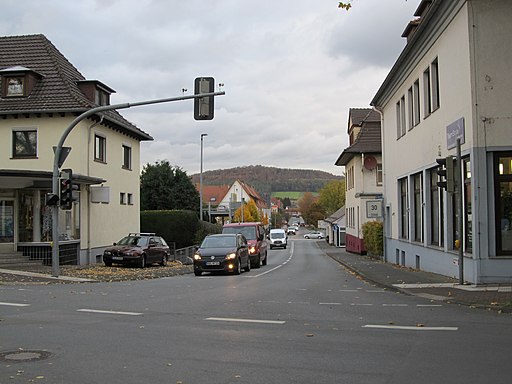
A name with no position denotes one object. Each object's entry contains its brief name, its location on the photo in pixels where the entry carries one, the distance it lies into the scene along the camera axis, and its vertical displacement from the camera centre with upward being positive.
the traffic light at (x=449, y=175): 14.94 +1.10
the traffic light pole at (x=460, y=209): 14.67 +0.26
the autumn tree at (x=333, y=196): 105.88 +4.48
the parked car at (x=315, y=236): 118.09 -2.68
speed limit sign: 31.58 +0.69
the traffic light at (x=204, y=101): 17.77 +3.58
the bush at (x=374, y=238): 36.84 -1.02
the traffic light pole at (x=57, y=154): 18.43 +2.32
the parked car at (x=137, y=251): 27.42 -1.21
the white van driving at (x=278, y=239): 70.56 -1.88
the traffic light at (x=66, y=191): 19.92 +1.14
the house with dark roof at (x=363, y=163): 48.67 +4.70
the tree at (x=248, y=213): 93.76 +1.60
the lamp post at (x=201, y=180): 52.52 +3.73
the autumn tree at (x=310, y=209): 131.00 +2.97
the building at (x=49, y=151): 26.12 +3.71
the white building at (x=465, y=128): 15.54 +2.65
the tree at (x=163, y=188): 62.78 +3.74
